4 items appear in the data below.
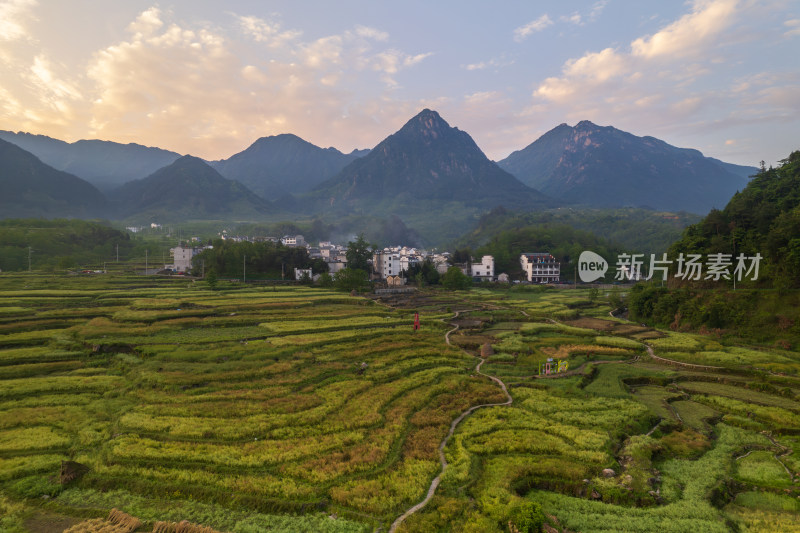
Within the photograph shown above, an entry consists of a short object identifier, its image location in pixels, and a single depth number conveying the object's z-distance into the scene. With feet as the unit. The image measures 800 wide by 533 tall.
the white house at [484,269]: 412.36
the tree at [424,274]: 355.79
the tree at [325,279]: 312.29
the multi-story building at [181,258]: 376.89
